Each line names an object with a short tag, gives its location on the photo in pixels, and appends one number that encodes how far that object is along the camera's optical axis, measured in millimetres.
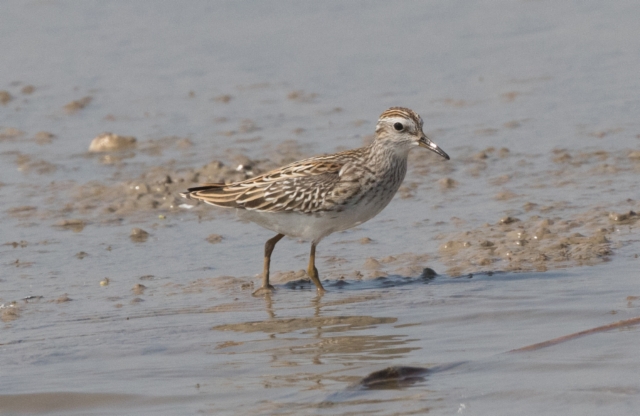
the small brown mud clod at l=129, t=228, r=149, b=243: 10219
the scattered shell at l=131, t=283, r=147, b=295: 8789
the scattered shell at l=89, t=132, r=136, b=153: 12648
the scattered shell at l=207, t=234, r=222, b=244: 10109
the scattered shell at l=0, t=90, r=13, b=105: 14383
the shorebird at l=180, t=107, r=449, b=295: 9016
